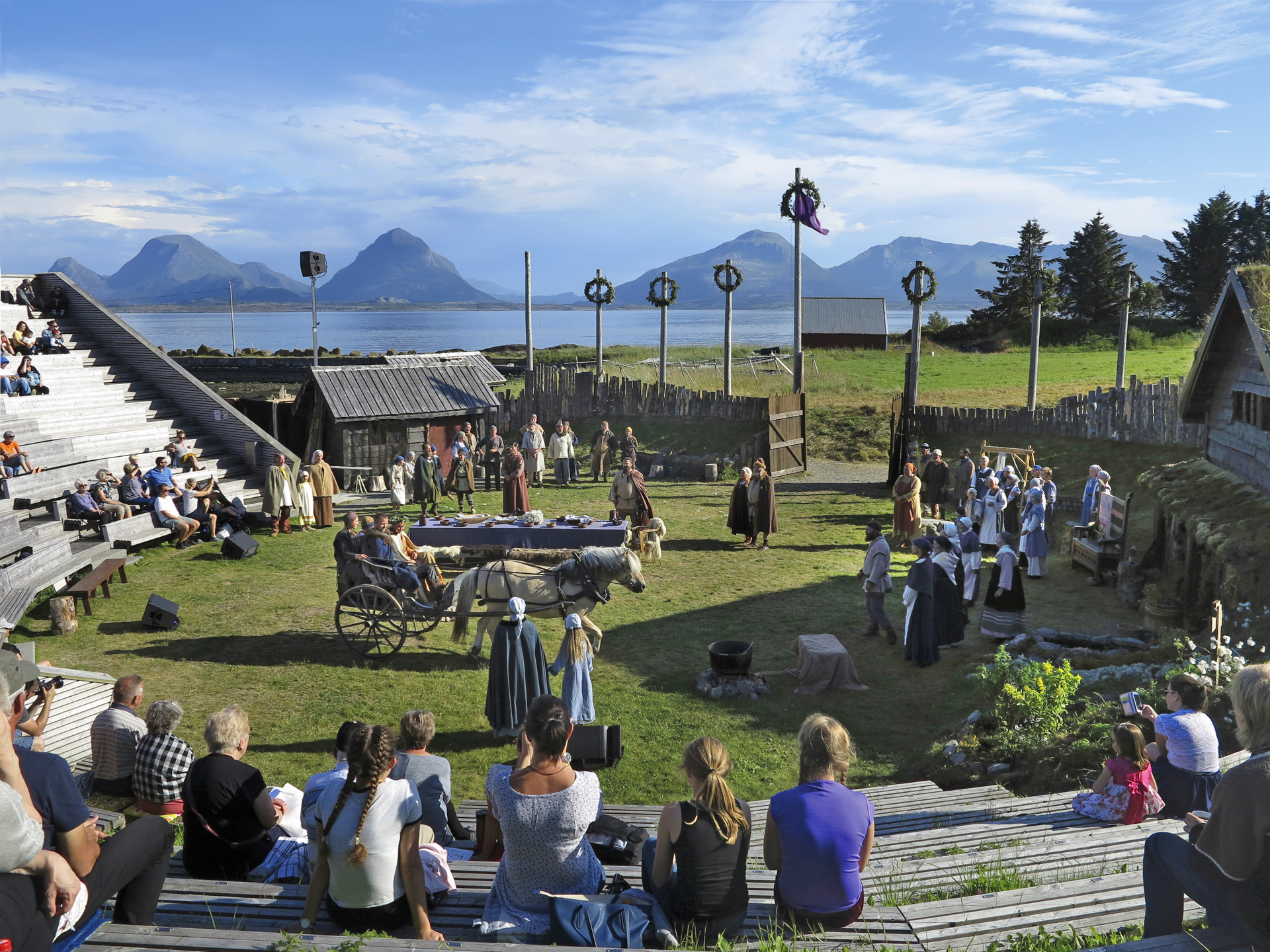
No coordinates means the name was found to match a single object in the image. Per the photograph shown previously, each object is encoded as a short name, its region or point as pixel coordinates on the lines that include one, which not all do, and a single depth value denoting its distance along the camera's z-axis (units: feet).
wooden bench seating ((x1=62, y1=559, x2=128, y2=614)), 42.34
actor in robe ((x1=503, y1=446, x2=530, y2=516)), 59.47
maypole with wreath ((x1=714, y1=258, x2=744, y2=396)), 86.84
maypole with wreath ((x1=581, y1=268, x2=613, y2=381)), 94.07
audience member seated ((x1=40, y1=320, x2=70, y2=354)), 72.28
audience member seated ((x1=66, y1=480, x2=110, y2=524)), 50.67
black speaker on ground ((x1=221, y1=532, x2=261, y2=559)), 51.65
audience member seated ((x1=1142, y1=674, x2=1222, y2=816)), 19.51
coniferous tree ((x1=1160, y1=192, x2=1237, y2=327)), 142.72
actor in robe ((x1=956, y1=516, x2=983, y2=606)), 41.75
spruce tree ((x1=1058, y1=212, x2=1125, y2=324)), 148.36
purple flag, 77.87
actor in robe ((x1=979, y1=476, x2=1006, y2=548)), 52.90
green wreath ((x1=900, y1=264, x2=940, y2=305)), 72.33
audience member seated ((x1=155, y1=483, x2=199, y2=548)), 54.08
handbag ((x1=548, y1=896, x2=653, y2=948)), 12.89
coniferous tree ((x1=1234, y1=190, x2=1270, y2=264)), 142.20
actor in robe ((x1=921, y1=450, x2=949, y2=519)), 61.31
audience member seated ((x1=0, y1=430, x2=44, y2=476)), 52.37
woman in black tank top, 13.32
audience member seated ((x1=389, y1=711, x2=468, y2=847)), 18.51
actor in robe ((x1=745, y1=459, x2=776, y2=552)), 53.57
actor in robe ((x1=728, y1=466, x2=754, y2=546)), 55.26
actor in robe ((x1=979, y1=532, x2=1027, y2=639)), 38.04
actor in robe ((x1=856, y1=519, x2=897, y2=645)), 37.81
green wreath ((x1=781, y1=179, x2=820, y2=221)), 77.97
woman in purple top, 13.21
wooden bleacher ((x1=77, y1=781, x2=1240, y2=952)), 11.91
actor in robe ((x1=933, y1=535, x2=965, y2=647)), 36.68
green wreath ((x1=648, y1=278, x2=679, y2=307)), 91.57
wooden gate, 75.25
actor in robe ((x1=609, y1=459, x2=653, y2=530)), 54.34
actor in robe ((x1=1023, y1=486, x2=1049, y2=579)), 47.62
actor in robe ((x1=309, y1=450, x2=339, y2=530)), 60.34
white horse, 34.50
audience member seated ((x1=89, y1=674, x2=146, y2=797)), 21.26
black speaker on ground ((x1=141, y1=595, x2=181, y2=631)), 39.40
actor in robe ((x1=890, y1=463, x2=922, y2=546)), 53.16
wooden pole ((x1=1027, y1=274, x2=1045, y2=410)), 74.90
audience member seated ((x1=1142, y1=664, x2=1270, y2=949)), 11.07
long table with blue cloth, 47.52
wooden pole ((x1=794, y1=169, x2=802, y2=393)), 78.51
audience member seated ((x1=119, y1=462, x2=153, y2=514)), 54.24
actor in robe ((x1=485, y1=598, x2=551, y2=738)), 27.99
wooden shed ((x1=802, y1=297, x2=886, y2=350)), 173.27
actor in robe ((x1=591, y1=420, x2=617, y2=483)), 75.31
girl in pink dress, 19.45
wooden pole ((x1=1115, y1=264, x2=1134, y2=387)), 74.84
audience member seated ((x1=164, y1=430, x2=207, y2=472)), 61.26
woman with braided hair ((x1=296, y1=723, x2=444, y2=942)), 13.47
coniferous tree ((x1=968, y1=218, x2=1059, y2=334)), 148.97
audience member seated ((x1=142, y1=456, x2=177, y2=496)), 54.90
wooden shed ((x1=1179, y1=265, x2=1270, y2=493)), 38.73
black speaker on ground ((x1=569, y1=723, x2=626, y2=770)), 24.36
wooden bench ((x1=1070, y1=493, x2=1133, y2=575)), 46.24
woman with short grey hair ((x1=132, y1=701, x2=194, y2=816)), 18.95
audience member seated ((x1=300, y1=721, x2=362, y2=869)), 14.56
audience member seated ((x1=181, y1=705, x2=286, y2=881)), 16.22
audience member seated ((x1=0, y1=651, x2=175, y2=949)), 11.90
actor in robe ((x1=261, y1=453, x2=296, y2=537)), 58.54
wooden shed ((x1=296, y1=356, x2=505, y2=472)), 73.97
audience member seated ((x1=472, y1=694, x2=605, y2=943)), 14.07
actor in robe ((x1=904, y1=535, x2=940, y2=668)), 35.06
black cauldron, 32.89
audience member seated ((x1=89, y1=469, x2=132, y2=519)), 51.57
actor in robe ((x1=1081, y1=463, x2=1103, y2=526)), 50.19
